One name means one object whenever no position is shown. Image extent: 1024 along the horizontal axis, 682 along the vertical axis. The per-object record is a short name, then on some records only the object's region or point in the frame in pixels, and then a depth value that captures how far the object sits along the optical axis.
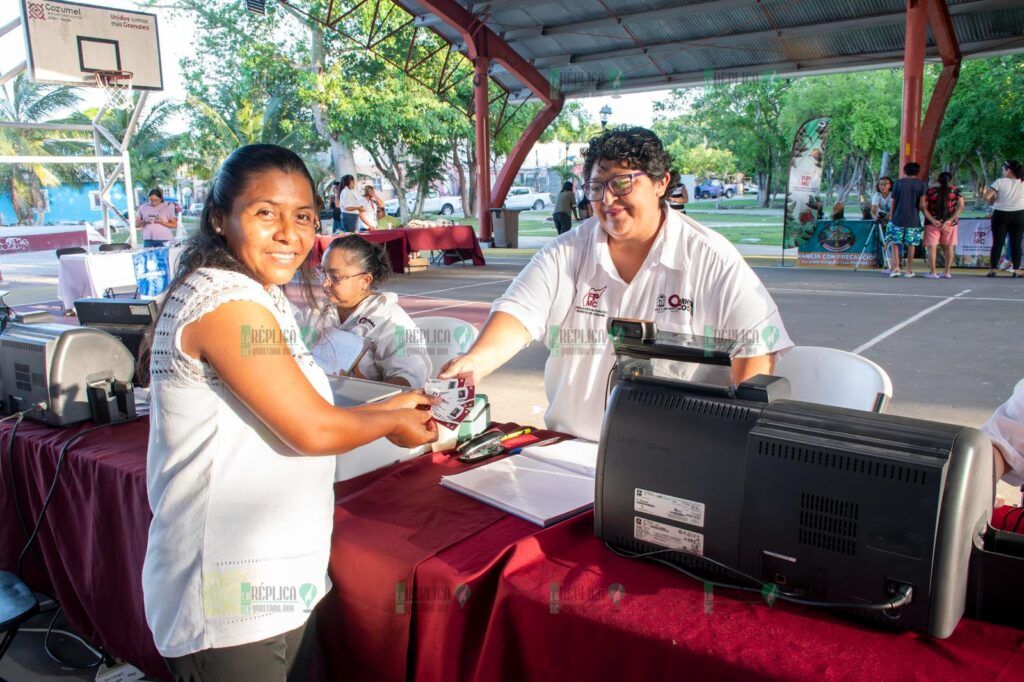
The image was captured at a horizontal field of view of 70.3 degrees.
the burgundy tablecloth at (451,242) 12.93
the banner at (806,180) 12.34
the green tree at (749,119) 33.88
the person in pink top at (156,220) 12.23
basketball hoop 11.71
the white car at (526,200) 37.06
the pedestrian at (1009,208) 10.10
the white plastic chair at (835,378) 2.31
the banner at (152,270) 9.20
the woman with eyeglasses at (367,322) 3.07
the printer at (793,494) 1.03
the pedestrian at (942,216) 10.13
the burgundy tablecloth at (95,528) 1.98
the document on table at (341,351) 3.04
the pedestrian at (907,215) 10.38
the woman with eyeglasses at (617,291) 2.04
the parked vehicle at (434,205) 34.25
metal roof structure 12.05
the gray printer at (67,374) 2.43
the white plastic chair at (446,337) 3.33
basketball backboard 10.81
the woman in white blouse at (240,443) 1.24
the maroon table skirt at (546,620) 1.09
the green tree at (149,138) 28.72
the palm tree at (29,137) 24.36
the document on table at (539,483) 1.61
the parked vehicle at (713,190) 45.62
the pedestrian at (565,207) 16.23
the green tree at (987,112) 23.41
